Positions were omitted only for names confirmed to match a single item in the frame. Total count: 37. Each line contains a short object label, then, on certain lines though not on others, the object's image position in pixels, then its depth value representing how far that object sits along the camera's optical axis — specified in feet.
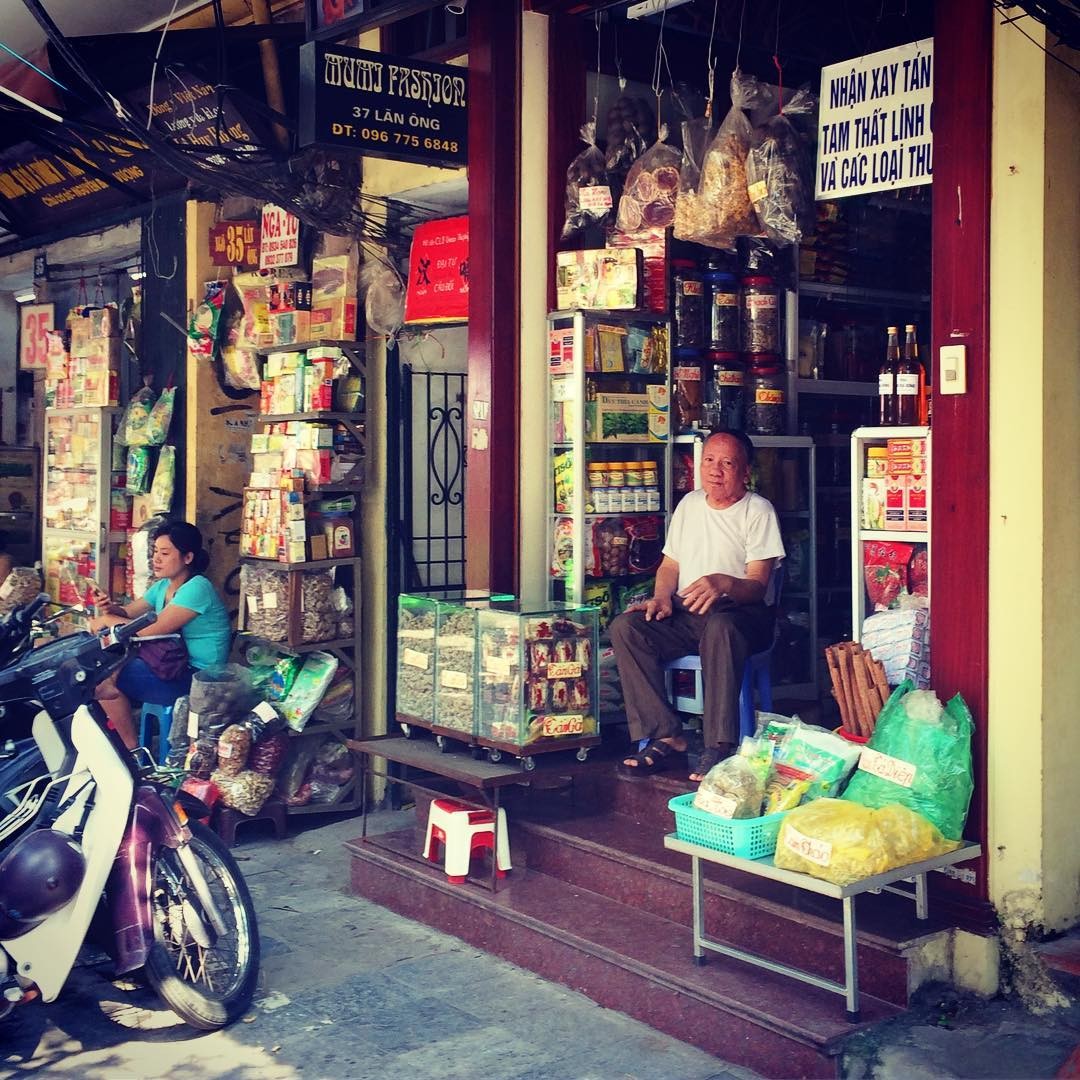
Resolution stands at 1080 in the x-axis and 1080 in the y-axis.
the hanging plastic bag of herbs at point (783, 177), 17.65
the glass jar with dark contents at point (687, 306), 20.45
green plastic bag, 13.73
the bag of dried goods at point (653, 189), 19.20
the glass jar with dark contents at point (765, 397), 20.97
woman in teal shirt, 22.26
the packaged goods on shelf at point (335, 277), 22.80
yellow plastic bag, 12.79
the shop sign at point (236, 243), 24.73
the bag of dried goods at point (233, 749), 21.45
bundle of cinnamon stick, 15.23
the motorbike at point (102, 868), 13.89
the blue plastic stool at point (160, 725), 22.62
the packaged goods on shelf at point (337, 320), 22.77
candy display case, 17.26
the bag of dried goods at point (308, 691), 22.24
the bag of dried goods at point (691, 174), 18.52
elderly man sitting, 17.90
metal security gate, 23.62
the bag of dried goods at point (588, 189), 19.39
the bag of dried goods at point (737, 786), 13.85
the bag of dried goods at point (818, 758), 14.38
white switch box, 14.14
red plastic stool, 17.46
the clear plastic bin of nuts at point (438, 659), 17.94
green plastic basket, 13.62
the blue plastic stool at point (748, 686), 18.49
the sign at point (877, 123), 15.65
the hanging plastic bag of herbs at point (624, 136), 19.97
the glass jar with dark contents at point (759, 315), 20.84
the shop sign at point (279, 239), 23.47
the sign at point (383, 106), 18.53
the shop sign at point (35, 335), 32.81
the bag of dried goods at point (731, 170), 18.06
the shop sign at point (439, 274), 21.24
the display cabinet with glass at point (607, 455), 19.58
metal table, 12.73
